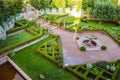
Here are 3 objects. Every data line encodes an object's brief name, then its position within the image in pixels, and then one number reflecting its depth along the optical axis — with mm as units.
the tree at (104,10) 20368
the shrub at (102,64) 11707
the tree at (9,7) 15901
